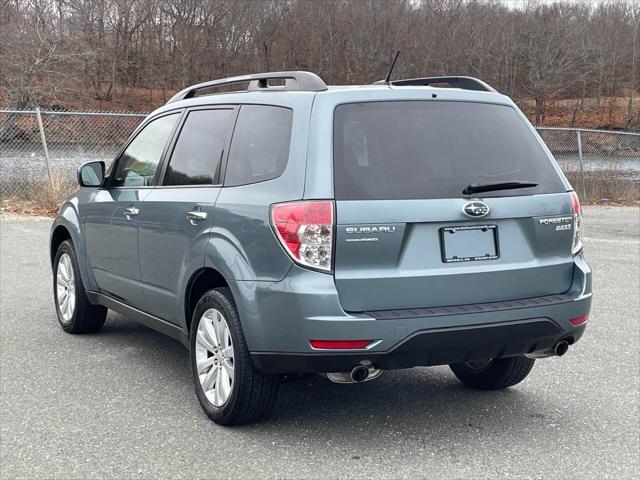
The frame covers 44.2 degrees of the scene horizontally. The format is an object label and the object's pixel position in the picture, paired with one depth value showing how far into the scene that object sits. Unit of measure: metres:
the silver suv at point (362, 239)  3.59
